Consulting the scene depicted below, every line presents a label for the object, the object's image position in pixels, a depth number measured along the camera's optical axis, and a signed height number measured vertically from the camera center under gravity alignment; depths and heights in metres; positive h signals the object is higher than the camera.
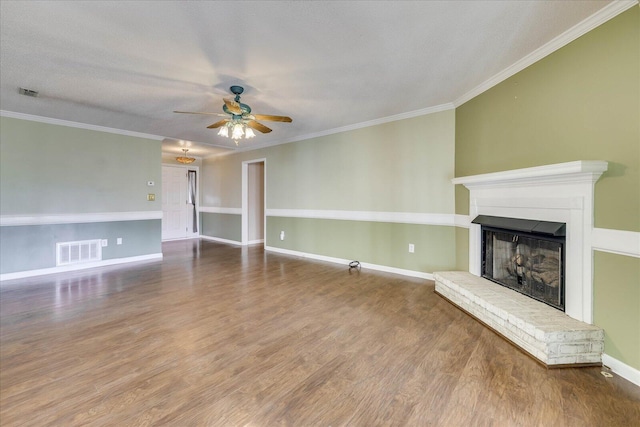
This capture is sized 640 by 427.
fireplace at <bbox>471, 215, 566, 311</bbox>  2.28 -0.47
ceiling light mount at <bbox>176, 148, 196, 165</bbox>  6.56 +1.24
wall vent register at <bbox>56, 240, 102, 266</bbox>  4.42 -0.72
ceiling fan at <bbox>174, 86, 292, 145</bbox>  2.95 +1.05
